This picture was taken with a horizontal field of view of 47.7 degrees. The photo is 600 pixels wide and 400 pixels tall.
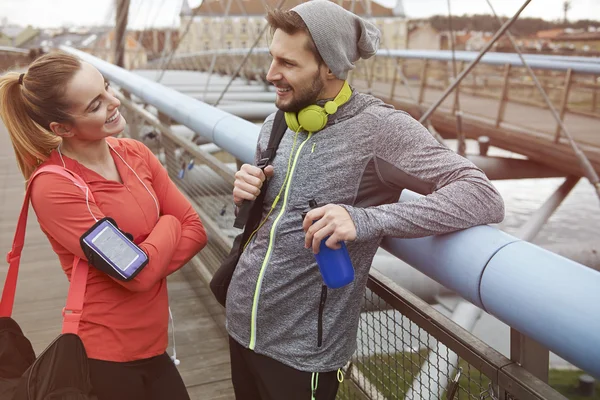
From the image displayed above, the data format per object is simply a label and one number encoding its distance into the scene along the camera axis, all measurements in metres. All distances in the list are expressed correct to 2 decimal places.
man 1.37
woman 1.57
